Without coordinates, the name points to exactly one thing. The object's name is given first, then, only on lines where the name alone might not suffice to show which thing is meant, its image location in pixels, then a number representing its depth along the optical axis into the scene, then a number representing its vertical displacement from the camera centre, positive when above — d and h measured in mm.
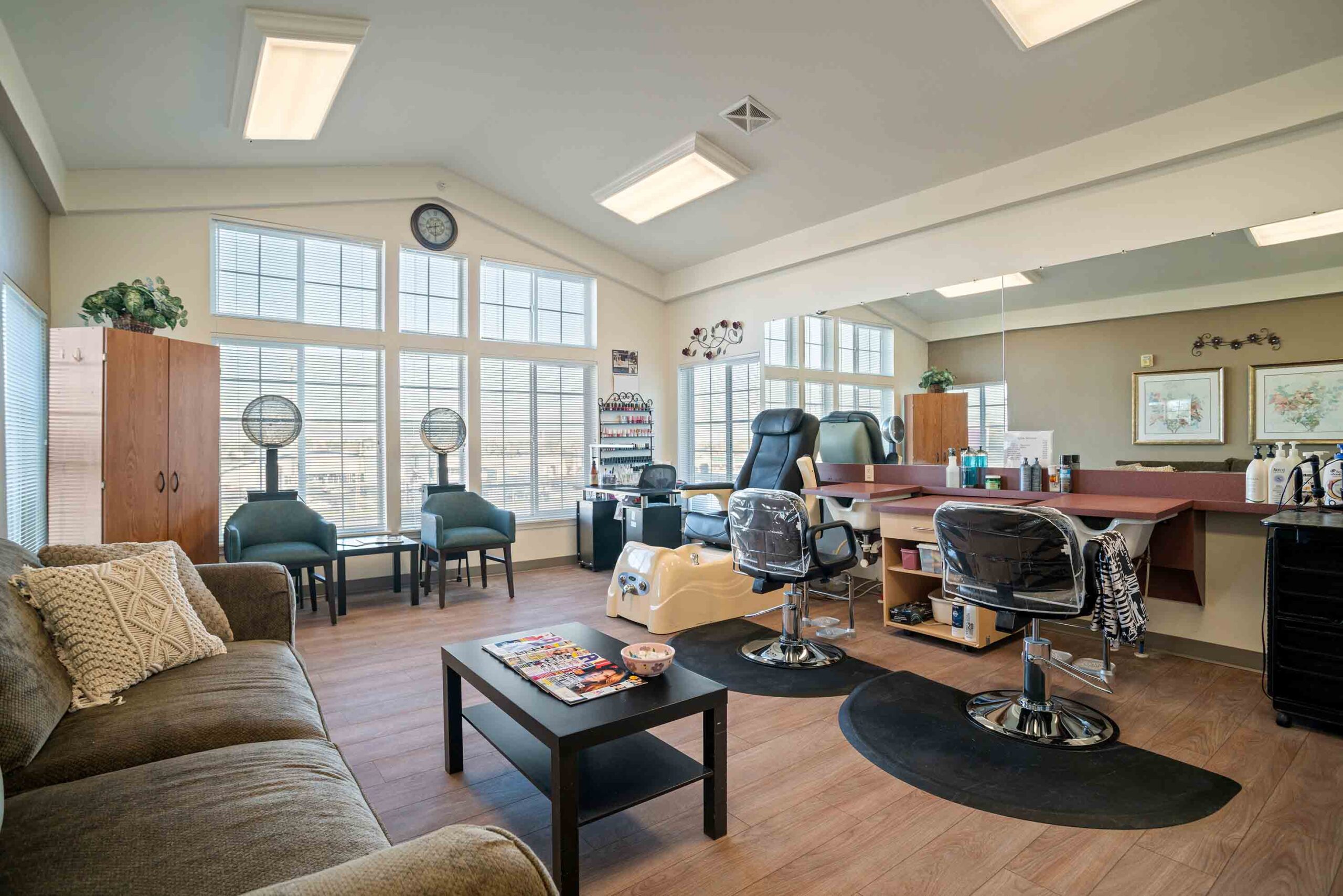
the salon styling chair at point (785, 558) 3168 -546
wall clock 5516 +1849
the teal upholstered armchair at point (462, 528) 4723 -598
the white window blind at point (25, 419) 3215 +154
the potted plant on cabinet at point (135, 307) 3752 +809
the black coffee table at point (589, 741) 1649 -882
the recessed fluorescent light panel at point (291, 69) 3107 +1955
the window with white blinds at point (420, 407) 5559 +353
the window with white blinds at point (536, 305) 5992 +1335
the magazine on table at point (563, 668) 1955 -703
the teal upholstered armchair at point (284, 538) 4117 -588
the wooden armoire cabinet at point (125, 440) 3615 +48
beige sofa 805 -672
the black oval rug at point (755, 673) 3061 -1096
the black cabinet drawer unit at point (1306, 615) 2473 -640
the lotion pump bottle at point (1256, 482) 3037 -158
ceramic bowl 2020 -657
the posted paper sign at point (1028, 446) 3830 +6
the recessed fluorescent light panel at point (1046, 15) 2773 +1837
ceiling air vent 3842 +1959
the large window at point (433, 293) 5570 +1318
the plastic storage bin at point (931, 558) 3650 -609
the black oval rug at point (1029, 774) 2061 -1115
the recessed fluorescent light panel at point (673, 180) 4359 +1913
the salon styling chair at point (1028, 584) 2418 -519
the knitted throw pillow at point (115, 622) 1837 -508
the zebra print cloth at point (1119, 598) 2570 -591
